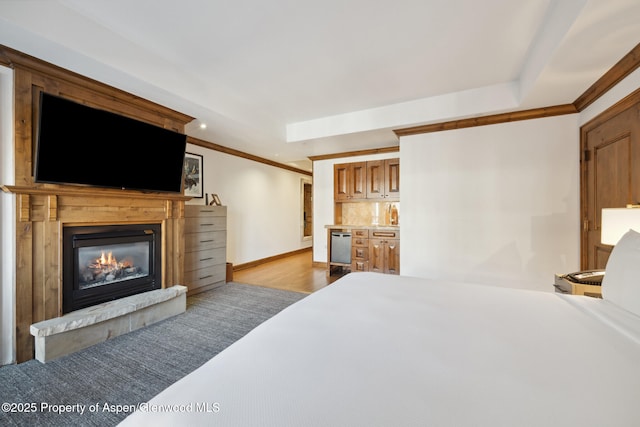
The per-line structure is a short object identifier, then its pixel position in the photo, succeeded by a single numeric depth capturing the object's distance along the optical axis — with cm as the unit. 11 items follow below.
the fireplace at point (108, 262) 237
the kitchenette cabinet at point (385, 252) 454
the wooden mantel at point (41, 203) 205
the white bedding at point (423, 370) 61
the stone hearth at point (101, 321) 205
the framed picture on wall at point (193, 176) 426
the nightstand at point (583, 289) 189
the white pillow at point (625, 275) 126
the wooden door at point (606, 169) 219
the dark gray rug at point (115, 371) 156
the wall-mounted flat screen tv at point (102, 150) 214
